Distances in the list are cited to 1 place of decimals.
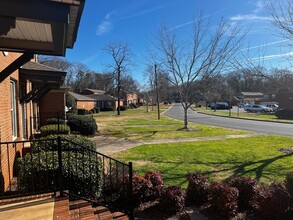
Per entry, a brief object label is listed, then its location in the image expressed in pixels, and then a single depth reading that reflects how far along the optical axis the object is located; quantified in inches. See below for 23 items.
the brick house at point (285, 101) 1867.7
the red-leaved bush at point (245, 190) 206.7
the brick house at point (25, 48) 95.4
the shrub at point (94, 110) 2058.8
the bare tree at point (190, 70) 768.9
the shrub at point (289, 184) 193.3
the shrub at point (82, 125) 668.7
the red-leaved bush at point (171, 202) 192.9
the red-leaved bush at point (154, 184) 216.8
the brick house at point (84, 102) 1834.8
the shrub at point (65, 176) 200.2
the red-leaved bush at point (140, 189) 211.4
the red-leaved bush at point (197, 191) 213.0
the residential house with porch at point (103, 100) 2586.4
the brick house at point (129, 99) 3247.0
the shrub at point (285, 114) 1330.0
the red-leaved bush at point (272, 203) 182.7
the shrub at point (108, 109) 2480.6
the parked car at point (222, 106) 2536.4
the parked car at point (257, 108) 1943.9
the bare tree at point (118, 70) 1785.2
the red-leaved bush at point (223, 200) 185.6
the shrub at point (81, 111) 1668.8
